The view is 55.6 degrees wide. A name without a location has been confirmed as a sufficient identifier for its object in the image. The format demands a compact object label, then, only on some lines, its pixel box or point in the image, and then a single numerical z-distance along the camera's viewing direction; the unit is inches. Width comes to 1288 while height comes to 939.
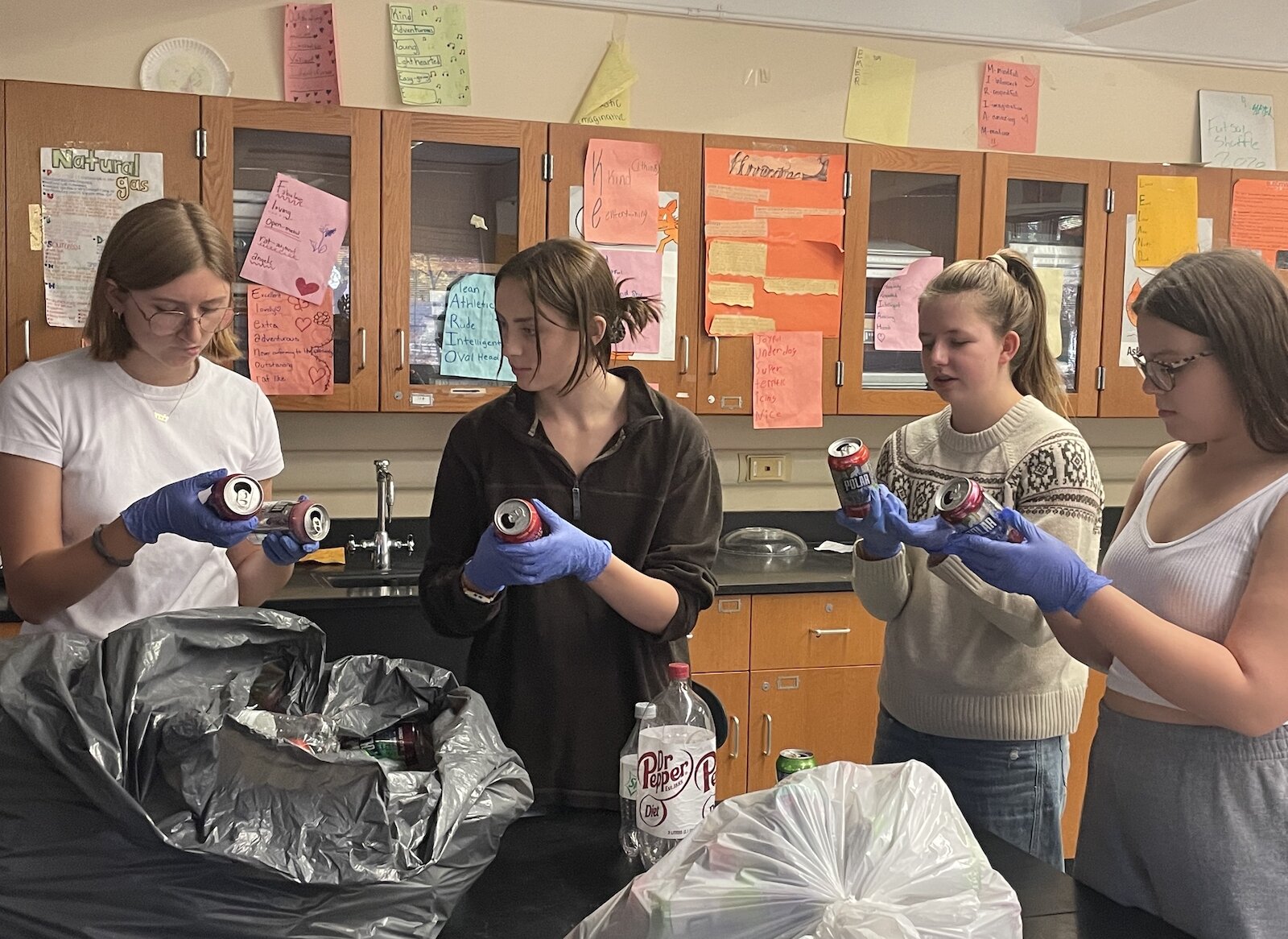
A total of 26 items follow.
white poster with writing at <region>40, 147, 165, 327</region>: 110.3
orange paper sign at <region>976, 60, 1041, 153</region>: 146.7
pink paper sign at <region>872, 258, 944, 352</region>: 133.5
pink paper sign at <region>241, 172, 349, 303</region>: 116.2
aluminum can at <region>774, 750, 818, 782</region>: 48.6
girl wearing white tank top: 52.1
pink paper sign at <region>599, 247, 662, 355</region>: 126.3
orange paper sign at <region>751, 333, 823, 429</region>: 130.8
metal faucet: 122.2
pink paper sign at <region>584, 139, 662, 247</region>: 124.4
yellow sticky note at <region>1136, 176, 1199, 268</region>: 139.3
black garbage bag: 42.3
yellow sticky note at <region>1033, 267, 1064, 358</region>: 136.9
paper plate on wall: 122.3
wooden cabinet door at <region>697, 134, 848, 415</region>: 129.1
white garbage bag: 37.3
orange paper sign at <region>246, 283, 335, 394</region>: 116.3
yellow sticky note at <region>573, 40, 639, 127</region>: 133.4
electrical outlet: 143.2
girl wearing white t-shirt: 64.6
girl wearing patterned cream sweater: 71.6
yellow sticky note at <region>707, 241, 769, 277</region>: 128.8
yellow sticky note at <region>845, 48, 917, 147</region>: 142.3
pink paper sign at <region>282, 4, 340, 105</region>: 125.2
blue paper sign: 121.4
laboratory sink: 117.6
